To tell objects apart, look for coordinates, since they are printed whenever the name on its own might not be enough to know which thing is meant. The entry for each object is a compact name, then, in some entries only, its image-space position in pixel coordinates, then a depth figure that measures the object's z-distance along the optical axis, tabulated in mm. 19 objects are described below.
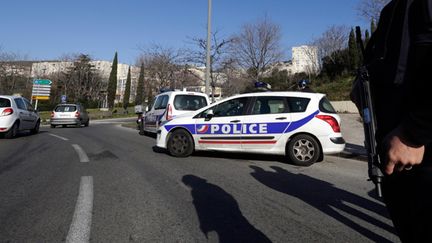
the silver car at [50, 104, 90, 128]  25812
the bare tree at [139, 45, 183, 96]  41812
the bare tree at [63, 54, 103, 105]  67438
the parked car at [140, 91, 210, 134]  13844
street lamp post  18188
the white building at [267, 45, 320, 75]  57094
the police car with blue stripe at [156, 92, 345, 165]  8750
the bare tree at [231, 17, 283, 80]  38938
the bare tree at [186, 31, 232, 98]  23359
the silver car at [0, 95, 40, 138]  14203
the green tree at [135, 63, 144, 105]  62056
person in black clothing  1521
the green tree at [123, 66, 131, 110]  75075
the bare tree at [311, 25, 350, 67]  52478
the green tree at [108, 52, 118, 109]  73938
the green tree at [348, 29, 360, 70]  38844
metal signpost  40406
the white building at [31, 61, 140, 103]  72688
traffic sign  40722
